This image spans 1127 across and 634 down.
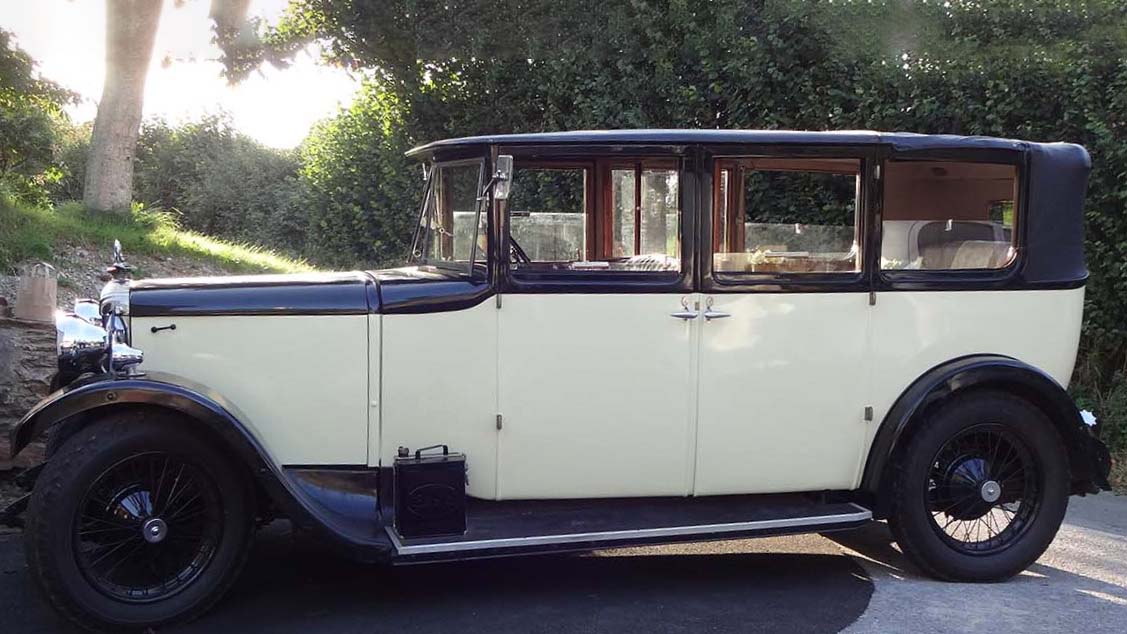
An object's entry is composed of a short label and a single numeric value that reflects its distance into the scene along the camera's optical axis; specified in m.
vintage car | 3.59
